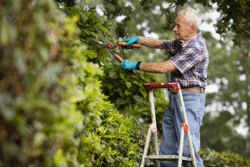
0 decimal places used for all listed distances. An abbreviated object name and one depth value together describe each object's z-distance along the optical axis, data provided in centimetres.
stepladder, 545
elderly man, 580
